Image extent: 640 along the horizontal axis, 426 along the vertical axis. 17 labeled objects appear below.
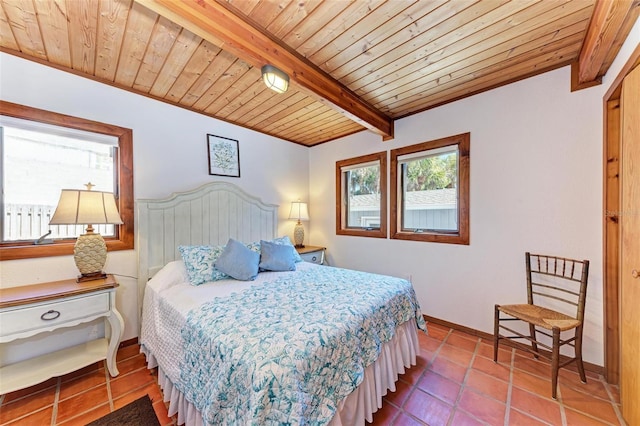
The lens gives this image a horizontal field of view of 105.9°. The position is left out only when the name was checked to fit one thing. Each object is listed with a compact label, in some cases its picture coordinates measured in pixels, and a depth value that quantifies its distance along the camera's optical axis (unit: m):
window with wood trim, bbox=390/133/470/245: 2.52
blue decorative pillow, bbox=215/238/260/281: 2.18
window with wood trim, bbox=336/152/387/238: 3.17
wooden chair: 1.72
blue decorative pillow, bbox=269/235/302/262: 2.79
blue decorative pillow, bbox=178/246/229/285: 2.10
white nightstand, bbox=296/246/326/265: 3.35
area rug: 1.45
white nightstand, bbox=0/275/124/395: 1.47
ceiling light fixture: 1.63
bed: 1.05
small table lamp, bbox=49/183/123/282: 1.72
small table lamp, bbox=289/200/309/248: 3.61
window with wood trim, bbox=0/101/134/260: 1.79
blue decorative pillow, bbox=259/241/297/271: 2.44
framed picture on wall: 2.83
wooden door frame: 1.72
